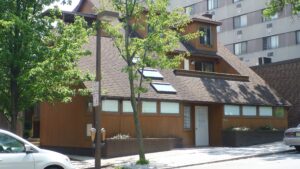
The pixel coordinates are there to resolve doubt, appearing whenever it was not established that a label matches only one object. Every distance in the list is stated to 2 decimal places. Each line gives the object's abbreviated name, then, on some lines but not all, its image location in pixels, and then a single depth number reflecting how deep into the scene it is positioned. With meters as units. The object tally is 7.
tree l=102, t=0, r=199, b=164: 18.03
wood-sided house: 22.55
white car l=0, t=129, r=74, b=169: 11.34
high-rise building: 50.06
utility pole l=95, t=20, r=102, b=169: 15.58
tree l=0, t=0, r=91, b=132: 15.31
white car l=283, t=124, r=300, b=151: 20.78
